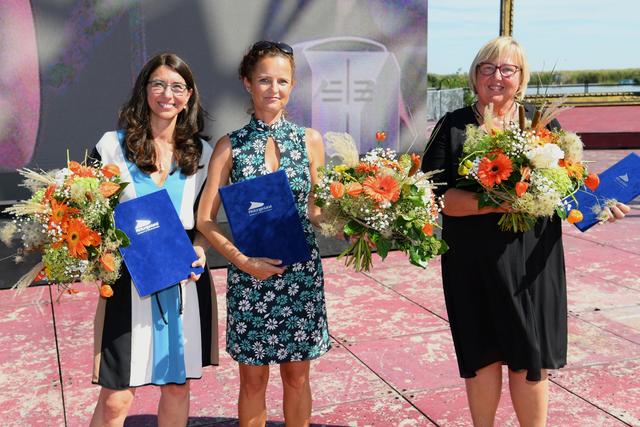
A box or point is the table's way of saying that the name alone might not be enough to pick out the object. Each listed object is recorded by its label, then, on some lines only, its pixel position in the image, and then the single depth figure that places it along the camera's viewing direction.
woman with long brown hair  2.83
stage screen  6.60
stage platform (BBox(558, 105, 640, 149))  20.06
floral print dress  2.97
